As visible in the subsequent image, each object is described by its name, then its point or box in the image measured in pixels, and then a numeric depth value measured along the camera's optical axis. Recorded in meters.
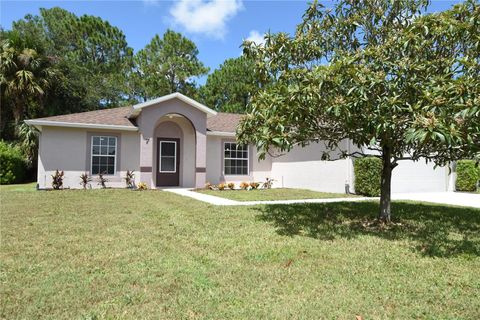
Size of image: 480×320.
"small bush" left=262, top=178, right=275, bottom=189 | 19.23
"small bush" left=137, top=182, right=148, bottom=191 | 16.08
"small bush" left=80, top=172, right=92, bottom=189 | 15.81
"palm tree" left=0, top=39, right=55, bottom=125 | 21.64
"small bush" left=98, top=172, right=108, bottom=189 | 16.39
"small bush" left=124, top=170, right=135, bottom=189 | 16.72
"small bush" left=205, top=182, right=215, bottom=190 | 17.19
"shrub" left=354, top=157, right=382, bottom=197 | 14.84
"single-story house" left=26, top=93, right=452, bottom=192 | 15.95
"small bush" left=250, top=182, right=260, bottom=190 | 17.94
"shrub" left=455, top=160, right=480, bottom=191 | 18.08
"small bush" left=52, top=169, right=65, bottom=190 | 15.46
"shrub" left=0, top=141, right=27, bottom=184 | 19.17
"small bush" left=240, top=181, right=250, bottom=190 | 17.59
